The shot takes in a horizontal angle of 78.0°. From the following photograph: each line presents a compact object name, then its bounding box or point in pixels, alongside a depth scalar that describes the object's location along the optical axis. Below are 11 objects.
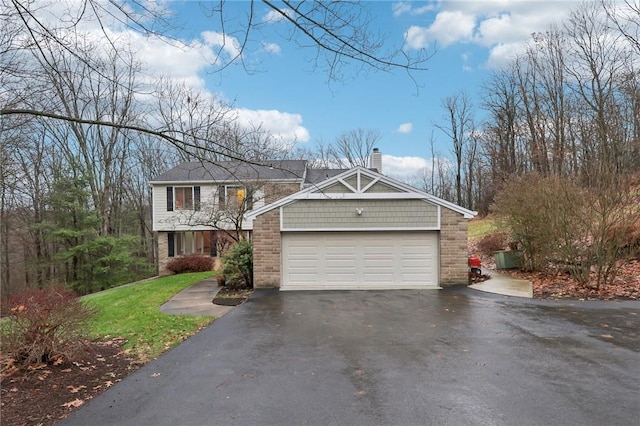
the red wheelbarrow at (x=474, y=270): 14.25
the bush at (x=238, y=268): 13.70
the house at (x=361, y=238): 13.15
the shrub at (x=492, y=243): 19.56
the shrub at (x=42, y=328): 5.59
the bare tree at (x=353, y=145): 38.12
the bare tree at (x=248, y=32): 2.95
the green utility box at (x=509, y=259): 16.52
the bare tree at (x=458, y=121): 39.14
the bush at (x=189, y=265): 21.08
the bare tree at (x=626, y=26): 17.45
